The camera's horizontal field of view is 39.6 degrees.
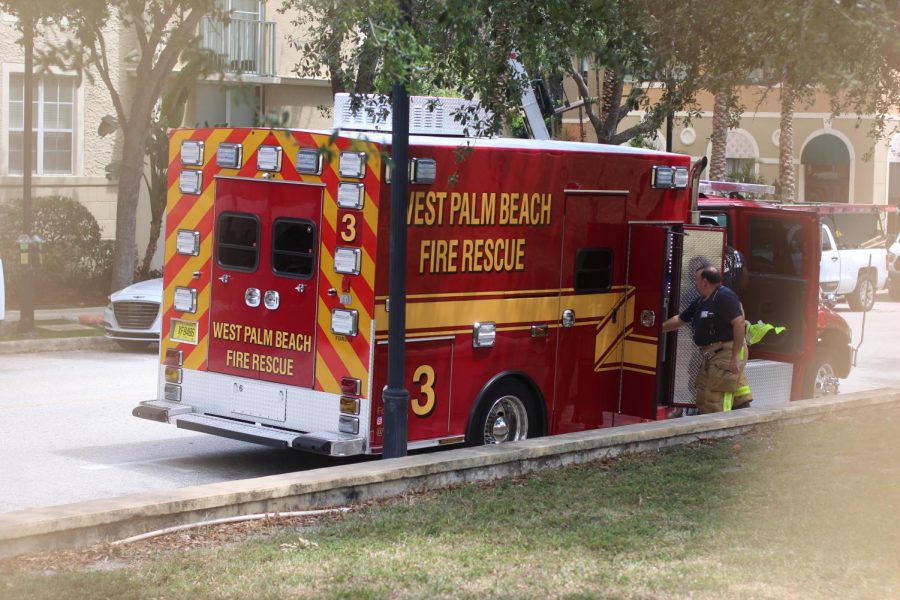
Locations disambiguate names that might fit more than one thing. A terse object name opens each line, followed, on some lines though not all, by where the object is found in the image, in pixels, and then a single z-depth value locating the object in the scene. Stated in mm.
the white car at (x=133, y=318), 17312
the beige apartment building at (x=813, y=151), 42031
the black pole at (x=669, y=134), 23344
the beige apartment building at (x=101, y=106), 24156
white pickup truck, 26312
